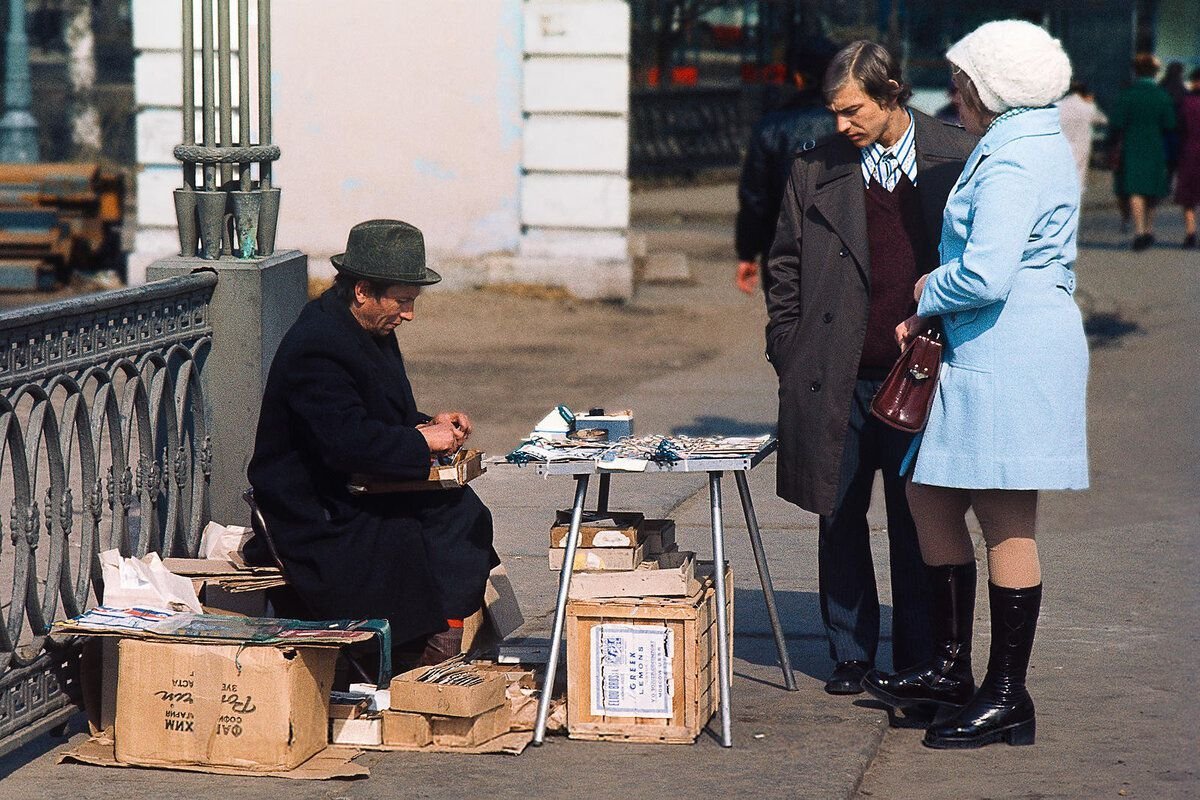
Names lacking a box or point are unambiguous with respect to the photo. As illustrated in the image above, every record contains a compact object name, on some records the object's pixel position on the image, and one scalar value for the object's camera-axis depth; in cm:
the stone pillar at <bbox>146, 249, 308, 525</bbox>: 1106
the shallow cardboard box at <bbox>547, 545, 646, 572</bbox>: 938
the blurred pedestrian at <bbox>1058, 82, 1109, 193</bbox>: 2819
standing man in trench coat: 979
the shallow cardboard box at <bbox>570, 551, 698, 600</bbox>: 929
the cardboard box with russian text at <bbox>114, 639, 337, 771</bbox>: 875
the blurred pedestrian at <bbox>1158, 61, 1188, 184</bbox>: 4456
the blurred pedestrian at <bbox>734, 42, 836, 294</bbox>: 1556
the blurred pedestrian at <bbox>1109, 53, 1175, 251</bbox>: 3500
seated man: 957
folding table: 919
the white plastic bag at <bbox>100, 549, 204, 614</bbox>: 947
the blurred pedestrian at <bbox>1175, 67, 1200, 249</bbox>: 3606
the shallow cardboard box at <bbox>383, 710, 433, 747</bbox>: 928
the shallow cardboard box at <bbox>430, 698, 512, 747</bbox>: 927
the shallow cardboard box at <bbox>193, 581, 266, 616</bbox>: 991
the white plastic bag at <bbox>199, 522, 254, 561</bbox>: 1046
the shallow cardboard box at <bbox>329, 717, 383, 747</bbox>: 934
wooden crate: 922
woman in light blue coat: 881
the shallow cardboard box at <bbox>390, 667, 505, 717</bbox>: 912
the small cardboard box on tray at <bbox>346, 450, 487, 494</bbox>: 958
